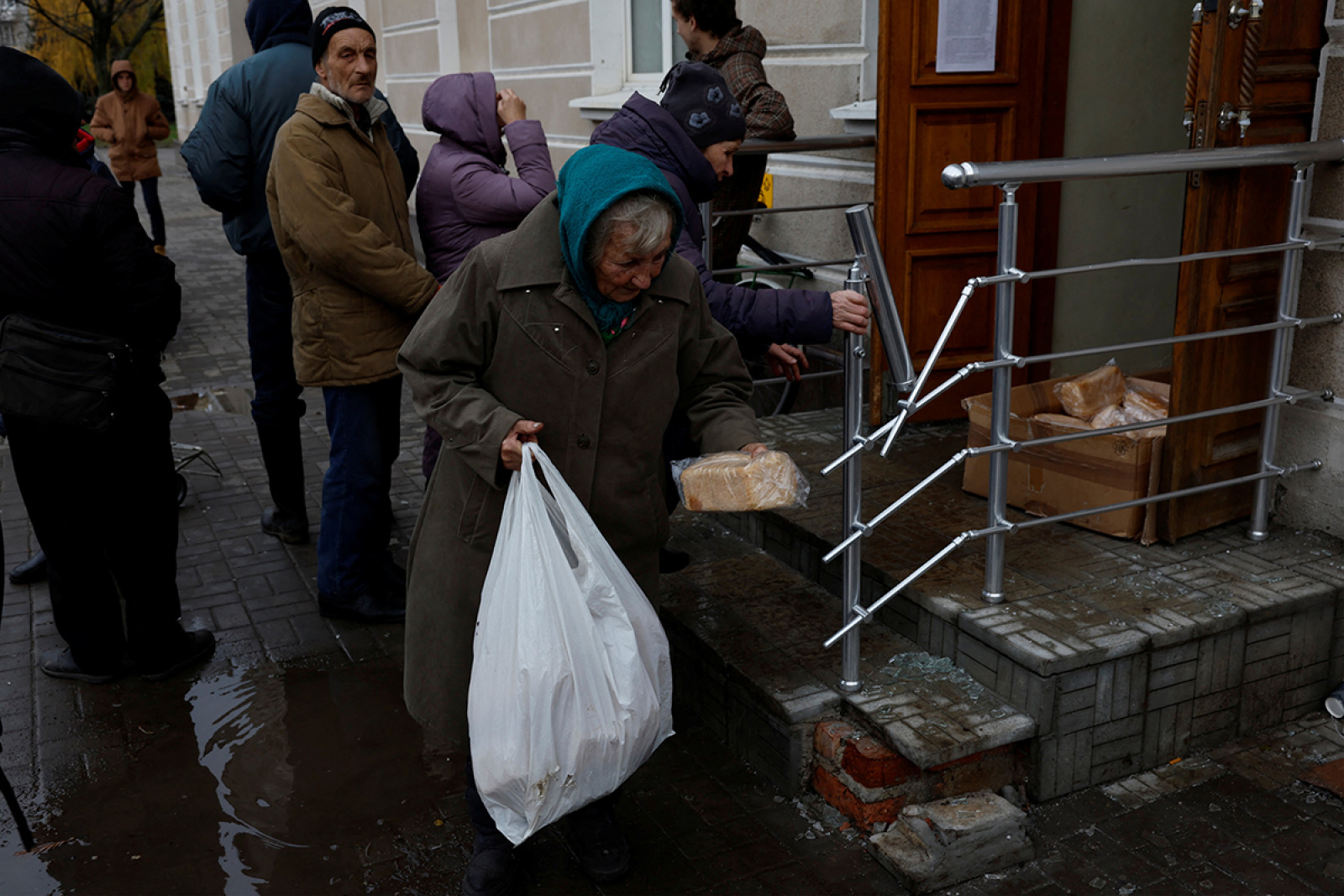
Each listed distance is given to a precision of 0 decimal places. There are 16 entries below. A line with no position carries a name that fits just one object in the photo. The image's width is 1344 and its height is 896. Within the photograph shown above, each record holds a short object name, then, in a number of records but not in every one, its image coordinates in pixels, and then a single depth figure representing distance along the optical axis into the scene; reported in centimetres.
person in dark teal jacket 459
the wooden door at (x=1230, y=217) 346
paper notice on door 460
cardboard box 373
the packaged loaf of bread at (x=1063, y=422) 390
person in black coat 354
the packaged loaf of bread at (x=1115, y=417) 395
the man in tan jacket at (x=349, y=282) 397
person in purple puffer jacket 407
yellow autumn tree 3384
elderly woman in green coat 260
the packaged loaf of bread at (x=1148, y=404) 406
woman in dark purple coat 323
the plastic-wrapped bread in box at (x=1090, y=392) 402
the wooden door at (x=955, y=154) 464
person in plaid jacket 525
